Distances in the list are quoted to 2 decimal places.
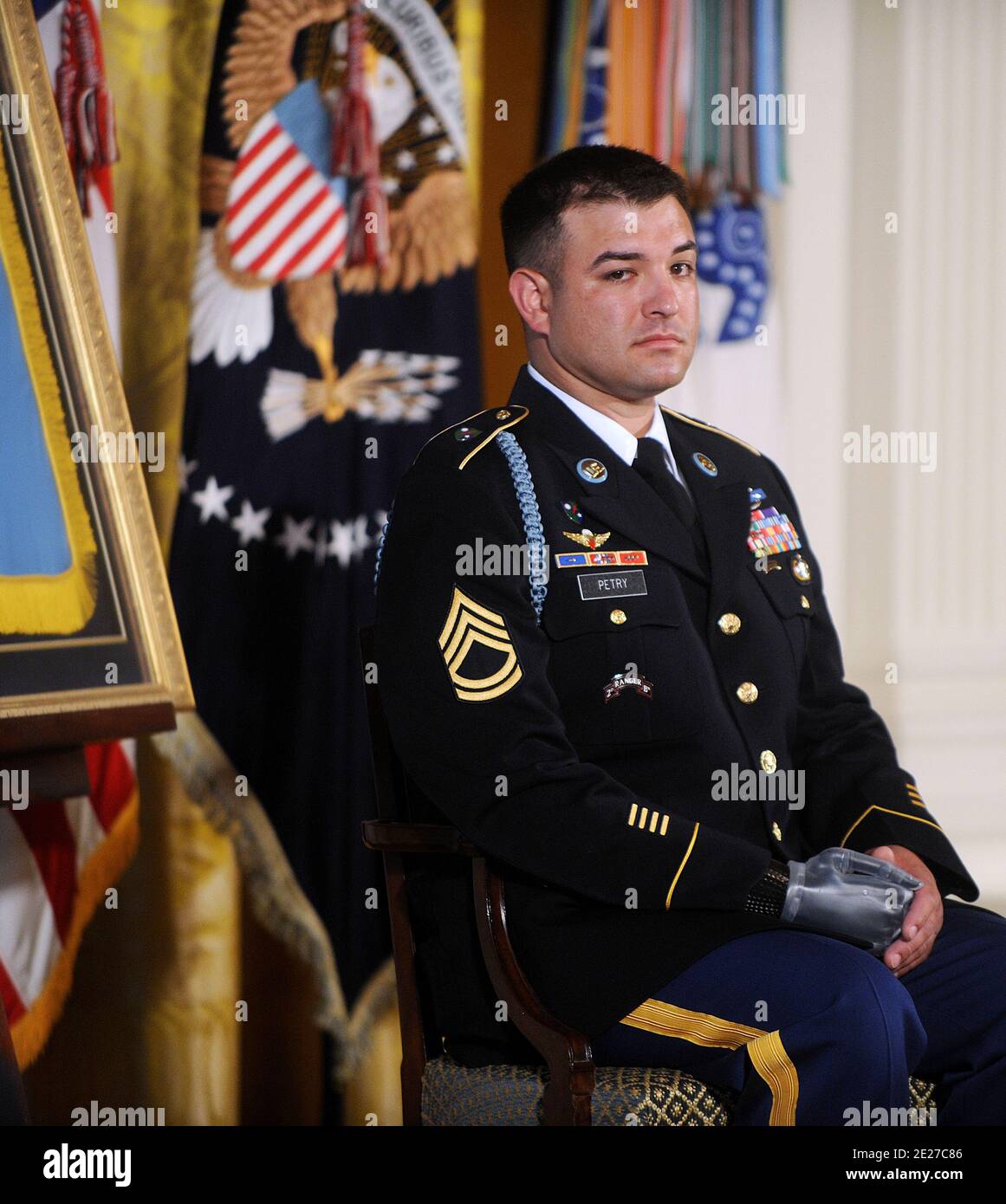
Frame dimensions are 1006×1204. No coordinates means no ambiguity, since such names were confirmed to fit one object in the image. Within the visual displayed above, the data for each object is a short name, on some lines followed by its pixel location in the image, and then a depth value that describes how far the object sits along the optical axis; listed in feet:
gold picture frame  15.05
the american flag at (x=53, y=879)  16.39
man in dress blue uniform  14.64
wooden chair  14.60
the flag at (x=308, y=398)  17.22
